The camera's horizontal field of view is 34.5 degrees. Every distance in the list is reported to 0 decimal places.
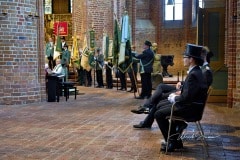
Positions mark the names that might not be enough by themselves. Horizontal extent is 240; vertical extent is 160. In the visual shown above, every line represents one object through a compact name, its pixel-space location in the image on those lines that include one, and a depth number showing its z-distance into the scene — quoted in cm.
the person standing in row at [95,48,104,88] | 1586
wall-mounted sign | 2070
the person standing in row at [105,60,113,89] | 1550
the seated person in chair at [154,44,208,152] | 486
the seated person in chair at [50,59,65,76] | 1177
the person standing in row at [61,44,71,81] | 1522
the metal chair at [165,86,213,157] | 493
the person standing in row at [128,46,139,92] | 1277
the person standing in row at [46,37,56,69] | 1784
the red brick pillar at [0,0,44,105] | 1001
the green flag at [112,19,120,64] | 1342
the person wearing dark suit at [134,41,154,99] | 1163
